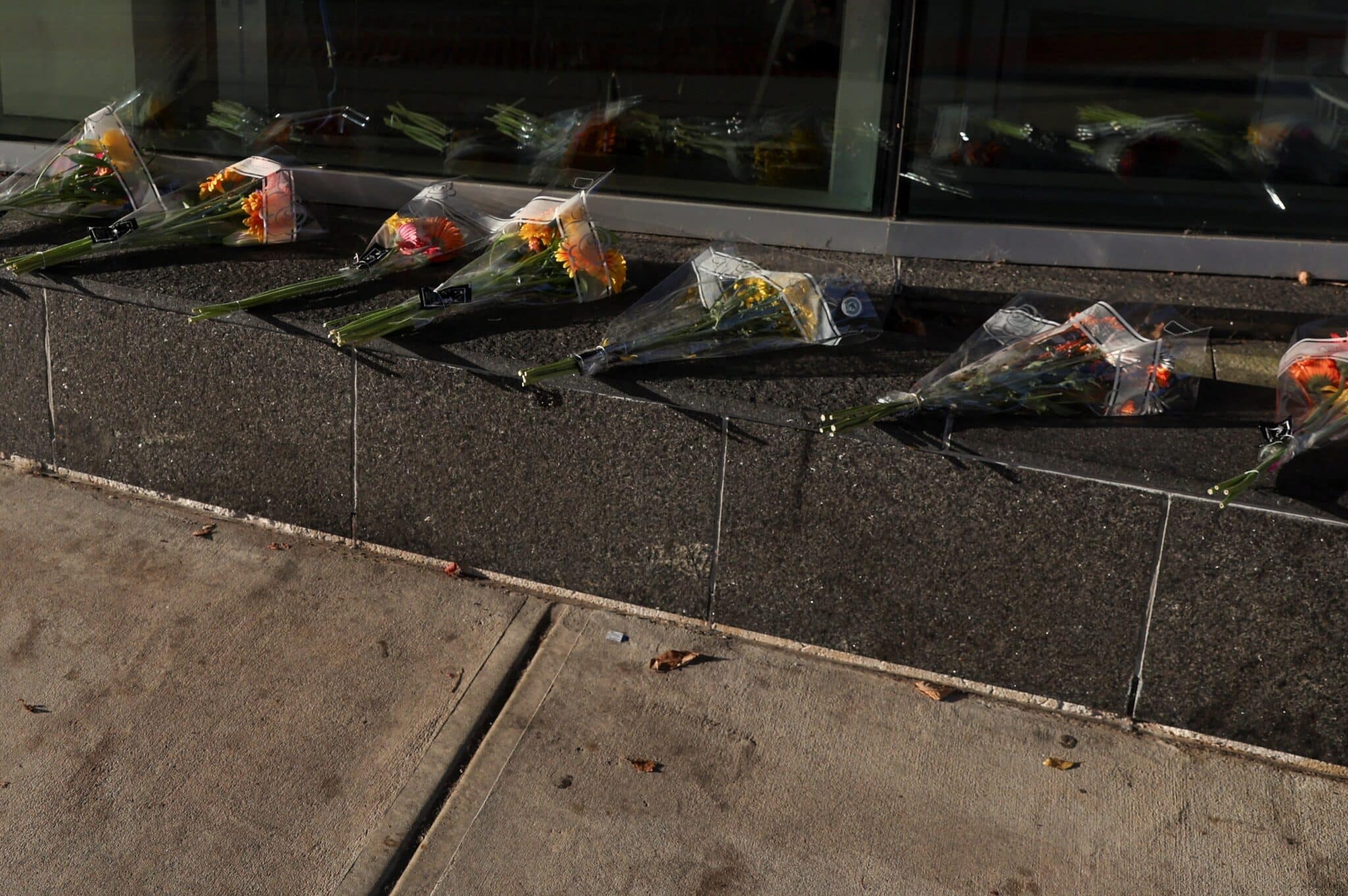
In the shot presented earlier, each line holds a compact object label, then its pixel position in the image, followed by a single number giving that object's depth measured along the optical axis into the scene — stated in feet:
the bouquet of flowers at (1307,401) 11.18
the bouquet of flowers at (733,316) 12.96
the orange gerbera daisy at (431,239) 15.01
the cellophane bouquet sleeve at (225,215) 15.38
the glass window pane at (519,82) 15.71
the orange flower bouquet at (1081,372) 12.11
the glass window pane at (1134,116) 14.61
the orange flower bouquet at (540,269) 13.66
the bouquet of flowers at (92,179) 16.37
